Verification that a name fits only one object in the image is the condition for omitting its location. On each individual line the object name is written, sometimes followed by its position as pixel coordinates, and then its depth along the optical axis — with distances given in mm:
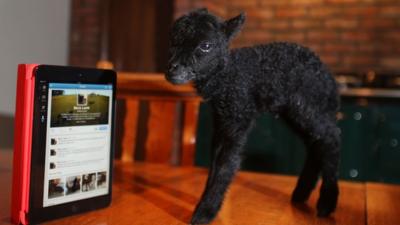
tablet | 547
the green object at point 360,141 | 2107
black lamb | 592
